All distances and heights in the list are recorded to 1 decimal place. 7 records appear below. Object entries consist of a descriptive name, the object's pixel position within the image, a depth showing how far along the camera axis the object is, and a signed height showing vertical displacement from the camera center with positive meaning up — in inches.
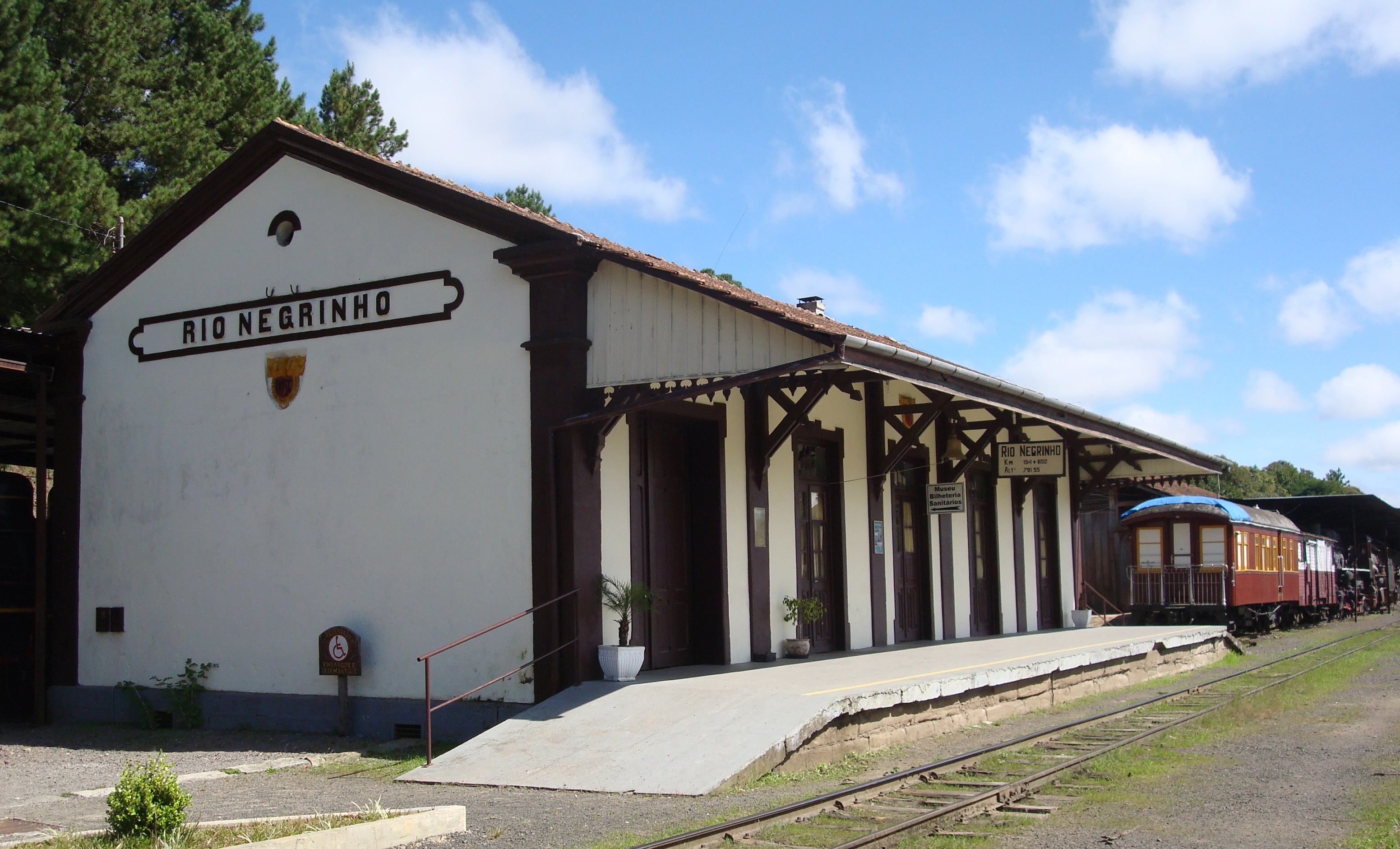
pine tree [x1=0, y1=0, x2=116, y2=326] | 776.3 +229.9
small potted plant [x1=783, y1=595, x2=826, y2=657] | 511.8 -39.3
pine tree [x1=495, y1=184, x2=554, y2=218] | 1492.4 +407.8
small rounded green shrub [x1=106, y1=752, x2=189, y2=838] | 245.8 -54.6
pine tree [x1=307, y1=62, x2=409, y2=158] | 1162.6 +402.1
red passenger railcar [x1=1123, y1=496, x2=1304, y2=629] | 941.8 -36.6
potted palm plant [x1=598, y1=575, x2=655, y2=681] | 407.2 -36.3
